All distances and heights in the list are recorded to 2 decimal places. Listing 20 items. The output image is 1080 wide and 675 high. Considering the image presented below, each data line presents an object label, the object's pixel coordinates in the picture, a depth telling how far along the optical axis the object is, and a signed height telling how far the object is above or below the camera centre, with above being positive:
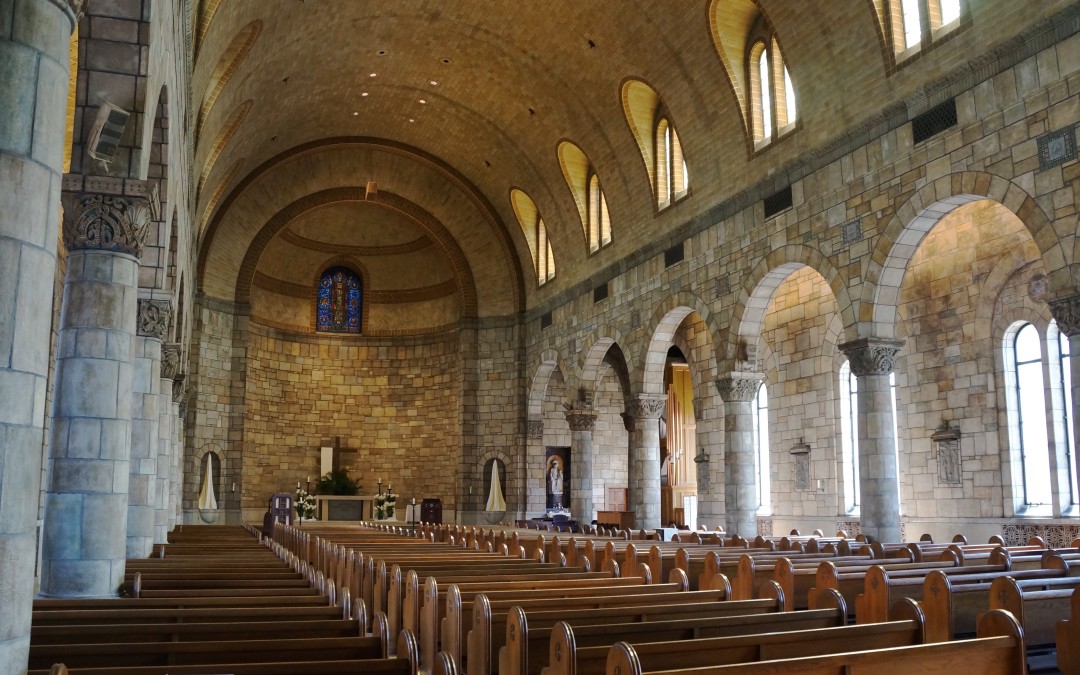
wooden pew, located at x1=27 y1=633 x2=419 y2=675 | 3.81 -0.77
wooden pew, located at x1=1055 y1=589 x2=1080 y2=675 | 5.19 -0.89
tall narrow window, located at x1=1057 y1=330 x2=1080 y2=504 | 15.36 +1.16
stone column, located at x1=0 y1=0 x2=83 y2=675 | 4.17 +1.03
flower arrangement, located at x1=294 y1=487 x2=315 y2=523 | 27.27 -0.69
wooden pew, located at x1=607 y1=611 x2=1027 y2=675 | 3.39 -0.71
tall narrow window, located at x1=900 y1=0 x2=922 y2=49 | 14.15 +7.12
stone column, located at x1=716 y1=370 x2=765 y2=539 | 17.89 +0.59
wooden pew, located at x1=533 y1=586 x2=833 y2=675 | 4.09 -0.79
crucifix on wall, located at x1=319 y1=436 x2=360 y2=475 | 31.66 +0.89
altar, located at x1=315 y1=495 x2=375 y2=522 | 30.58 -0.84
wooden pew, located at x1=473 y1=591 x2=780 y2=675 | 5.07 -0.79
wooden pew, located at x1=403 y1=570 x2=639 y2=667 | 6.07 -0.83
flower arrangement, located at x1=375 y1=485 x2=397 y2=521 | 28.86 -0.71
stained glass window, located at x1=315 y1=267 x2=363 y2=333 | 33.34 +6.60
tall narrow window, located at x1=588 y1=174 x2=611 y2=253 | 24.83 +7.17
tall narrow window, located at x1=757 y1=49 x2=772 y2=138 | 17.50 +7.38
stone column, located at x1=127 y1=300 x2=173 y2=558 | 11.98 +0.83
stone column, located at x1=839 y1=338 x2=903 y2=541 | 14.13 +0.66
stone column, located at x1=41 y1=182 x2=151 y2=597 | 8.01 +0.72
